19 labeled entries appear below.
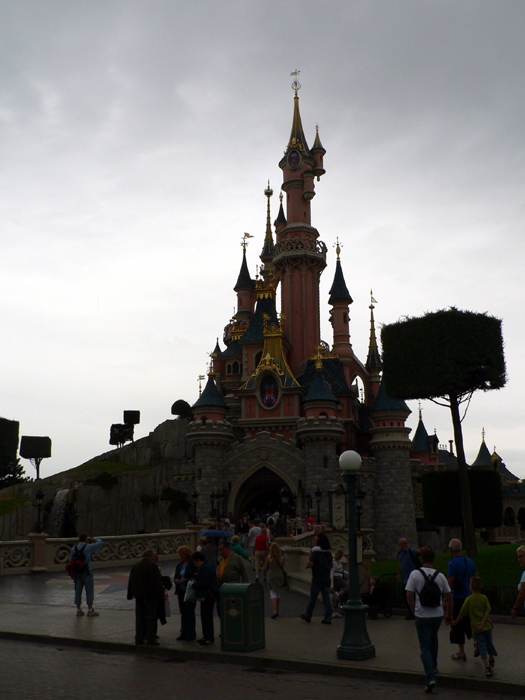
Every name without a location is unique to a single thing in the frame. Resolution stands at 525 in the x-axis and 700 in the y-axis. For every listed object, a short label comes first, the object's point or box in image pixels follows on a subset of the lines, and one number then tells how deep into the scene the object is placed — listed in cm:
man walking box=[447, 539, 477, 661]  1058
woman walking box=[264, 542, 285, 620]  1442
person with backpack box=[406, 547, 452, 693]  856
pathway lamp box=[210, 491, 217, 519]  4475
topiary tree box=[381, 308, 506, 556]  2784
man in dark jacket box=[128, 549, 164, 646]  1134
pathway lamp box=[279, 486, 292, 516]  3384
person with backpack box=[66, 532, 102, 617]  1451
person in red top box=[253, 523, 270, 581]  1820
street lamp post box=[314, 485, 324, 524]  4088
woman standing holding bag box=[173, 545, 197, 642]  1164
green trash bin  1062
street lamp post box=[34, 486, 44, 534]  2983
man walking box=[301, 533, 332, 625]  1337
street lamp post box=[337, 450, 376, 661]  1015
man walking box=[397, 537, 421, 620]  1309
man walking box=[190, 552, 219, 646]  1125
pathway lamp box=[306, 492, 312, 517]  4247
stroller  1462
